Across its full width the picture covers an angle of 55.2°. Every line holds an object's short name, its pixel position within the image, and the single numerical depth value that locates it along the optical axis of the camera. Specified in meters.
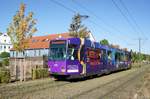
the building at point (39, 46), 37.62
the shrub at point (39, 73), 12.57
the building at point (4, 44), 59.99
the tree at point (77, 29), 23.70
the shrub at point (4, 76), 10.48
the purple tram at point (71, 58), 10.81
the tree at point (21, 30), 16.79
